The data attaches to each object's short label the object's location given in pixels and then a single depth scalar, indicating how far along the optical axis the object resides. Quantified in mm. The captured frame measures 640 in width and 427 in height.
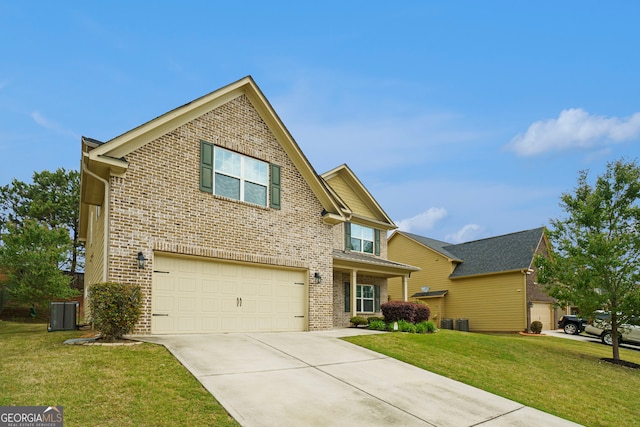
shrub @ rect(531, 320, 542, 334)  26203
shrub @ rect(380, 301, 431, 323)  18502
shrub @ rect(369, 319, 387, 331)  17766
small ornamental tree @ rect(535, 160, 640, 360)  16266
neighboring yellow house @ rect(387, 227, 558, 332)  27500
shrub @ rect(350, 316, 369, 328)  18984
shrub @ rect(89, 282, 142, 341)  9750
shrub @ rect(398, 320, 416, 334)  17375
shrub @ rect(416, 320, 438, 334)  17652
